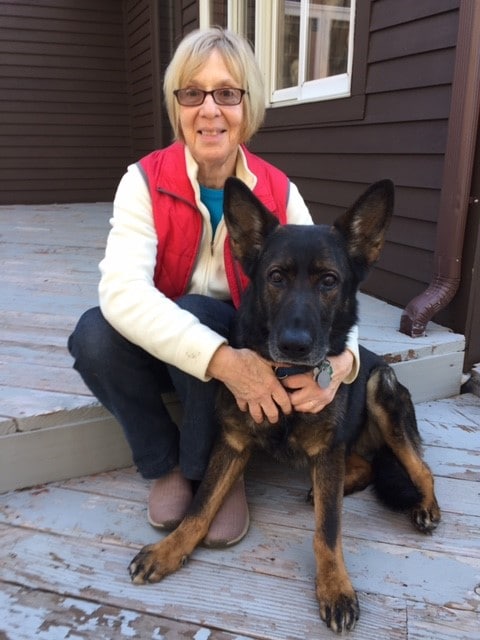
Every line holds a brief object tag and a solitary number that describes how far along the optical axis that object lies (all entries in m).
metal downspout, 2.48
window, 3.83
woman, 1.66
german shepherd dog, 1.56
